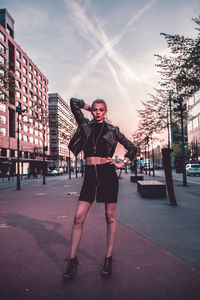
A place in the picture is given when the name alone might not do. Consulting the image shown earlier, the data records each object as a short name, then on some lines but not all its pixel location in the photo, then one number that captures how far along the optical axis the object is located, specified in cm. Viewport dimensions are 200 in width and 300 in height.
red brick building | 4691
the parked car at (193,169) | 3014
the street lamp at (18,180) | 1581
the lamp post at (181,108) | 1503
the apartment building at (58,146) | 8831
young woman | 283
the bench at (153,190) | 979
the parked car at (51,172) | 4919
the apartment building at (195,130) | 6034
